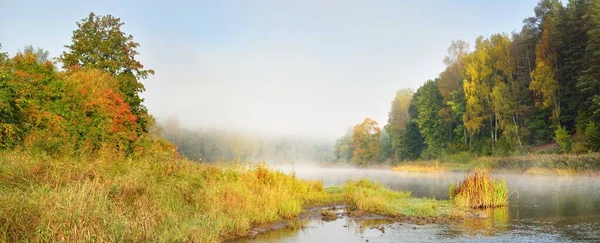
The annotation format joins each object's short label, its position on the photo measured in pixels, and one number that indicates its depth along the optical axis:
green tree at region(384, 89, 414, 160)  97.51
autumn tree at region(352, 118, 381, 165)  100.81
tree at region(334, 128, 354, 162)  129.75
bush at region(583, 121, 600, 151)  39.91
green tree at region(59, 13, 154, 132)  33.97
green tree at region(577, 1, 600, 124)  44.44
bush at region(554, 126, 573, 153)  44.32
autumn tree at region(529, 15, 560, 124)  50.59
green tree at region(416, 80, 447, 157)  78.94
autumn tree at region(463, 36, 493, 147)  59.25
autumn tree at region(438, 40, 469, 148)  67.62
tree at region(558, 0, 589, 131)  50.72
